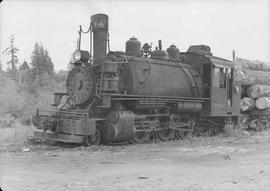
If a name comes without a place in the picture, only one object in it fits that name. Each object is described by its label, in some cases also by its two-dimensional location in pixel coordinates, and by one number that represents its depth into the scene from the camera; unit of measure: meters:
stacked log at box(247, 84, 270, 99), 20.75
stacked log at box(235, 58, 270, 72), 21.23
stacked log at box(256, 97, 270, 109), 20.45
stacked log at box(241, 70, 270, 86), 20.64
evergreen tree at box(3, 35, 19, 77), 63.01
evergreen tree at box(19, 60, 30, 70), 69.72
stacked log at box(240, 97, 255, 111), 20.59
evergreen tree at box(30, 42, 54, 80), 48.03
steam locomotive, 12.56
